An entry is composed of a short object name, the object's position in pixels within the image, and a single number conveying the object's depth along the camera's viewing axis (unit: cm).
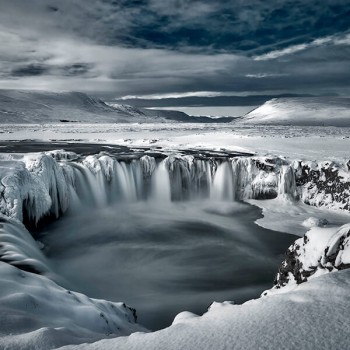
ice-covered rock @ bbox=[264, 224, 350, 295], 442
